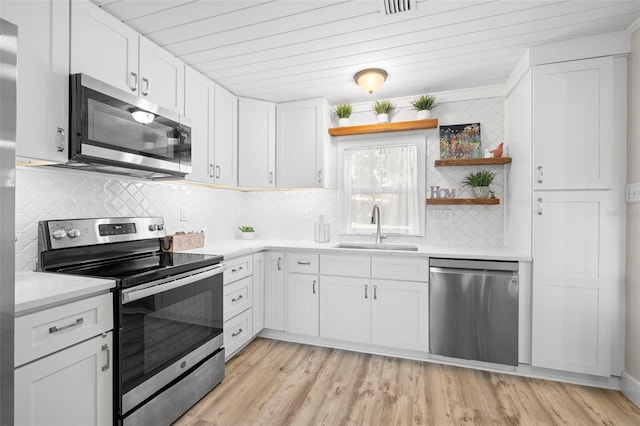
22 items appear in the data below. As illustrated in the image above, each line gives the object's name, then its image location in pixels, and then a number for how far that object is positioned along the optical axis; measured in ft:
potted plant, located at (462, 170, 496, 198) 9.44
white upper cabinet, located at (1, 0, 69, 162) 4.69
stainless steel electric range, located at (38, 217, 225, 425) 5.01
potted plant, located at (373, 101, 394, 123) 10.47
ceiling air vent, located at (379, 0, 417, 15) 5.77
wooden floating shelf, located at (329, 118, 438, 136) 9.87
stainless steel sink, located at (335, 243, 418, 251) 10.23
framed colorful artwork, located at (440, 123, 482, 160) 9.97
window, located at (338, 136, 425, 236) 10.51
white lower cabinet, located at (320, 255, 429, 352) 8.45
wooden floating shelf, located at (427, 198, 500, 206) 9.28
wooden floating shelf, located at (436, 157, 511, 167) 8.98
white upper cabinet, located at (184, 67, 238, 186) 8.37
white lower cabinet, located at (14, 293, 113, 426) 3.81
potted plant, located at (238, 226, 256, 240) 11.45
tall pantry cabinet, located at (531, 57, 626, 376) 7.01
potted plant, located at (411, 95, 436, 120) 9.99
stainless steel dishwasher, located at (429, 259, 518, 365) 7.75
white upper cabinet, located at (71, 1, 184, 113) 5.54
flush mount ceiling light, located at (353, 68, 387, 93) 8.41
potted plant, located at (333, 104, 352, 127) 10.98
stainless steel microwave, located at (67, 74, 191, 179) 5.27
